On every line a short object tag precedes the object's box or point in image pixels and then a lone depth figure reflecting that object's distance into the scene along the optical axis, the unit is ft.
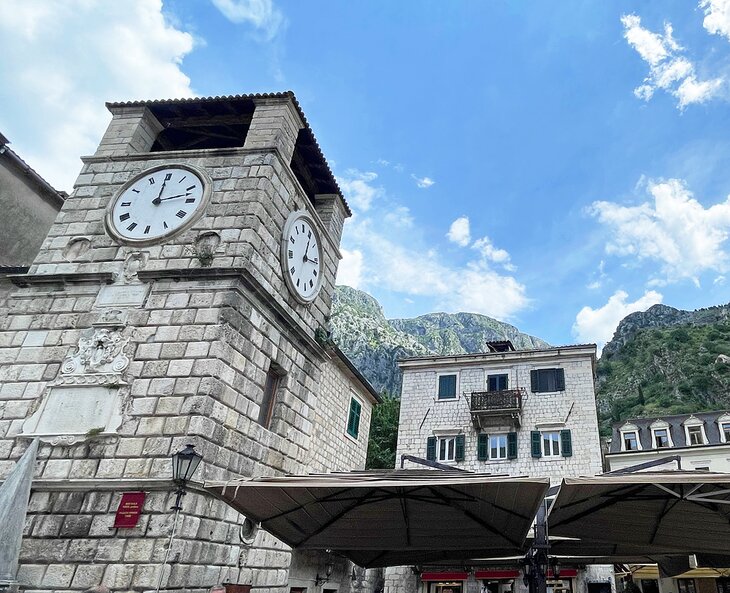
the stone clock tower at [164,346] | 21.54
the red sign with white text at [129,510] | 20.97
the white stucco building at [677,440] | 75.61
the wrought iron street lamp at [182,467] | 20.38
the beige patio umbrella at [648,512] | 15.87
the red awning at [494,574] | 66.08
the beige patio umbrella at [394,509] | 16.37
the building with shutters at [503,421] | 67.05
